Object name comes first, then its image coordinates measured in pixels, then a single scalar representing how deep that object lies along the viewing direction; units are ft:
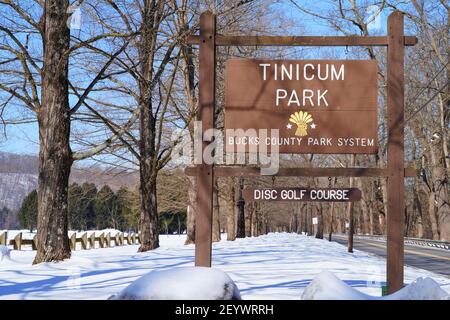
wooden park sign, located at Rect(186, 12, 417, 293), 29.19
